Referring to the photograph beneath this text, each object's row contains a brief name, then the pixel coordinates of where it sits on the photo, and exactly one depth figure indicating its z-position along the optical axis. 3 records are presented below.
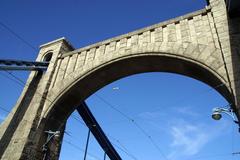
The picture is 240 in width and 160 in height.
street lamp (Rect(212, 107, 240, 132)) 6.47
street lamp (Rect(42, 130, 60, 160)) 9.41
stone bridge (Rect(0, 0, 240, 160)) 7.50
